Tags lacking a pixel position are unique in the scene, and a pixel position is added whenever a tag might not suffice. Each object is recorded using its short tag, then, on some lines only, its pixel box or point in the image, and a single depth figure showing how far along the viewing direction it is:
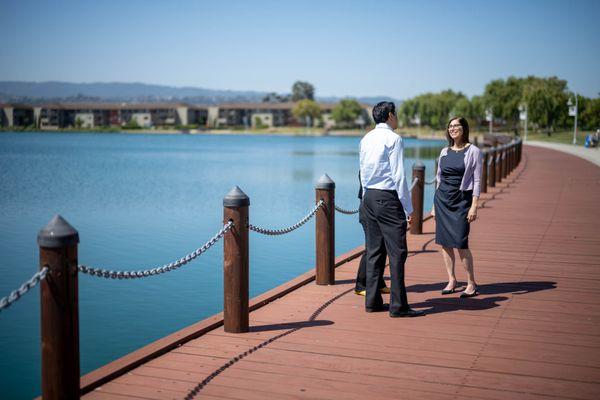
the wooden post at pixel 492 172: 22.27
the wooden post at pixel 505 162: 25.71
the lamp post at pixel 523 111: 86.29
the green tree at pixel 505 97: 111.69
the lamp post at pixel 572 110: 66.64
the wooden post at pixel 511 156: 28.71
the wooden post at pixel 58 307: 4.15
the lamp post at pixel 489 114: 102.31
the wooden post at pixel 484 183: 20.47
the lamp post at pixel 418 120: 174.75
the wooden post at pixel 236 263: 6.18
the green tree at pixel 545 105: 93.12
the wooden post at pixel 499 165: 24.09
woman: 7.37
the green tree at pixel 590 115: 124.94
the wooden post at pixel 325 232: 8.09
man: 6.54
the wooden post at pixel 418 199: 12.40
